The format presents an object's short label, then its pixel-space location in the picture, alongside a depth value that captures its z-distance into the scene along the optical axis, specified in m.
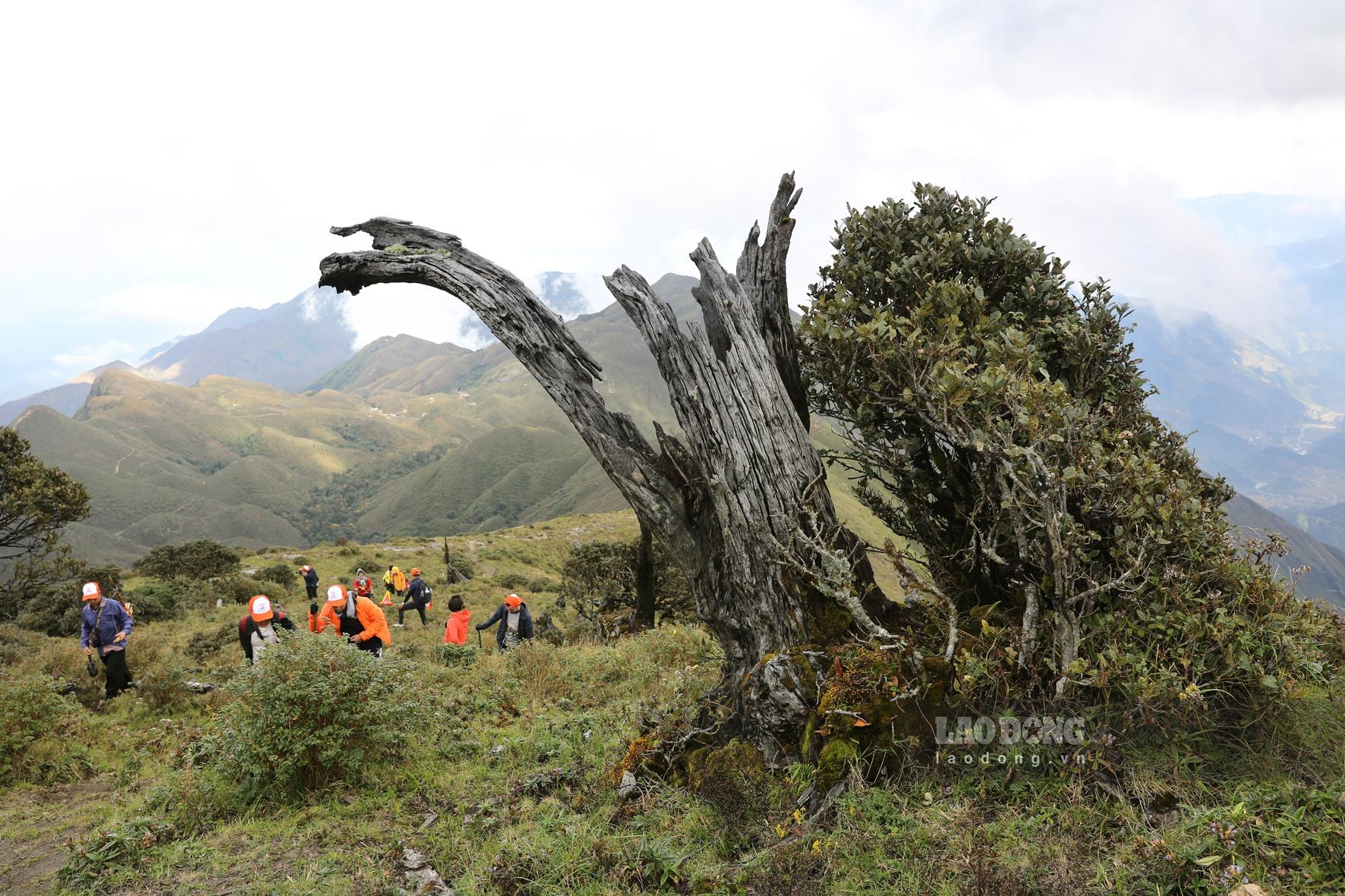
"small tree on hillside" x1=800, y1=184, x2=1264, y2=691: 5.10
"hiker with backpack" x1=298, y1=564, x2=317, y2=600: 22.91
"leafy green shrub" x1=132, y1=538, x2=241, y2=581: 27.86
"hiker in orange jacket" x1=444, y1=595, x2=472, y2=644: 13.12
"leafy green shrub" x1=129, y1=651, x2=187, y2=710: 11.20
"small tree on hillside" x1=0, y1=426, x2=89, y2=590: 19.64
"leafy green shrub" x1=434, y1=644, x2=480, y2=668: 12.06
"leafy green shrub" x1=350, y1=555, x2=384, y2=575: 32.78
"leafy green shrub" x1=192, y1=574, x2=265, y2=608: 23.95
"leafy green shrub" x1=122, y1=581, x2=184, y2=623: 20.52
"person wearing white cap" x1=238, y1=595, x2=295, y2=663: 10.61
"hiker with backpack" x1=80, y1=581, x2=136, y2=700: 11.72
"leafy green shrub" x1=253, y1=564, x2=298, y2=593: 28.43
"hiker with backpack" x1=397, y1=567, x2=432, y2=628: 19.31
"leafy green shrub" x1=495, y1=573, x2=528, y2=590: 32.38
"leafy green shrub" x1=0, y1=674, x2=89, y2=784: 8.55
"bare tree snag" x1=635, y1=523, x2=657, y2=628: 15.93
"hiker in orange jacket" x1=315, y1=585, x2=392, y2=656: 10.85
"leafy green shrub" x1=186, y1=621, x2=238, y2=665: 15.21
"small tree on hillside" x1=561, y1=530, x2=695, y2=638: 16.19
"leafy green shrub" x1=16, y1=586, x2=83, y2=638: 18.83
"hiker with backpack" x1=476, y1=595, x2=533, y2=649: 13.43
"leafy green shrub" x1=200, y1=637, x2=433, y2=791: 7.08
